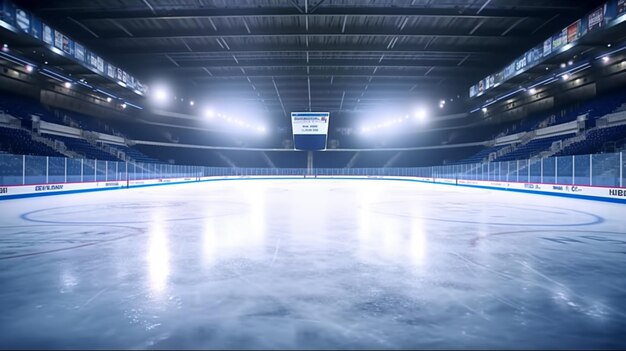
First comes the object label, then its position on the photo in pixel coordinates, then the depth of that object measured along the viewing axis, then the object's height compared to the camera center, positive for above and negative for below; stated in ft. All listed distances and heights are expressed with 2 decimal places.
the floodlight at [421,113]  116.26 +20.99
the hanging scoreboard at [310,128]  133.80 +18.79
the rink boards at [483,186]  48.68 -2.36
